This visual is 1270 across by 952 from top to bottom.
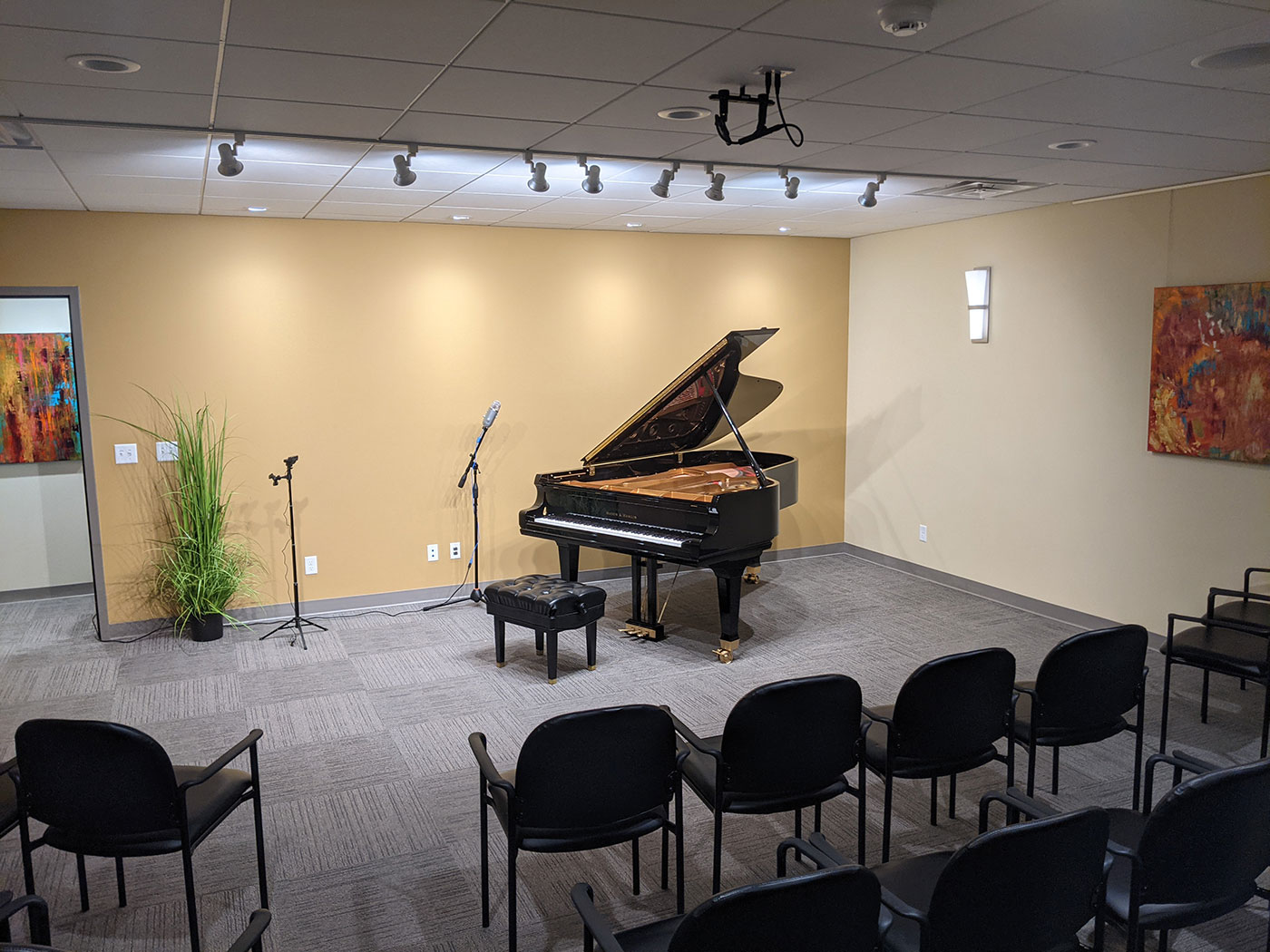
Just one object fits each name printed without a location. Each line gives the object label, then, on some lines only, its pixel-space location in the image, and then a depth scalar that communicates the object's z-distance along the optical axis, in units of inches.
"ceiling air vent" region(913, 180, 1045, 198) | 214.2
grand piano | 219.3
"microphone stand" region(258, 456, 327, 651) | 243.6
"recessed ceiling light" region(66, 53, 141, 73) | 110.3
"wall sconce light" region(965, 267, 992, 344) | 265.7
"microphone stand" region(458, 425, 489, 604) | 275.0
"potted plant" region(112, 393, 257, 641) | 239.9
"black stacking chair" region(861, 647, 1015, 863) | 121.8
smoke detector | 96.6
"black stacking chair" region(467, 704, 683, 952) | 104.7
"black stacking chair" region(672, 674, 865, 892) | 113.0
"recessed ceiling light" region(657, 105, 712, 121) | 139.9
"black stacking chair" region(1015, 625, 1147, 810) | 128.3
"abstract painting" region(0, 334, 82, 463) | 273.9
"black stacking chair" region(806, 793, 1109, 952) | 81.4
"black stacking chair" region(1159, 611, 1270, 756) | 159.3
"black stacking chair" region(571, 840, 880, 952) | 71.4
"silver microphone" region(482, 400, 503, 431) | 267.1
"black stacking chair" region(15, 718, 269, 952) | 103.1
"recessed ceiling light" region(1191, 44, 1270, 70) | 112.1
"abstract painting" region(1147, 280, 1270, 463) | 202.5
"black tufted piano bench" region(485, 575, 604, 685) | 207.0
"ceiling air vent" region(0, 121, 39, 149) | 144.6
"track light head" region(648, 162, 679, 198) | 182.5
